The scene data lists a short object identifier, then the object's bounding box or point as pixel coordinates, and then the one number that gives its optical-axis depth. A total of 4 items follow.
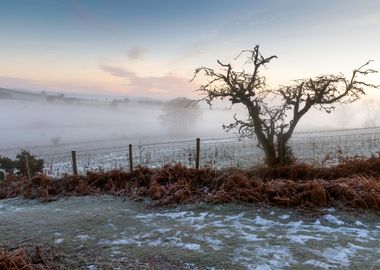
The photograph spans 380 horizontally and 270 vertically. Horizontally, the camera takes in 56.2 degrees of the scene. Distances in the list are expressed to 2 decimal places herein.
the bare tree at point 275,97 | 13.88
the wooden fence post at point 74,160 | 12.77
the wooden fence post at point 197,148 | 13.04
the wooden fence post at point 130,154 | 12.82
